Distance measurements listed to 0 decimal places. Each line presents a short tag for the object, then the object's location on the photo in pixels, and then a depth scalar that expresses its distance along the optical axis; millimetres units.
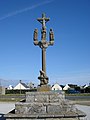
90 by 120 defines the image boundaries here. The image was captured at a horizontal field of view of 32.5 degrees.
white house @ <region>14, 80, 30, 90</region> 53890
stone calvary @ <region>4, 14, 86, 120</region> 6489
